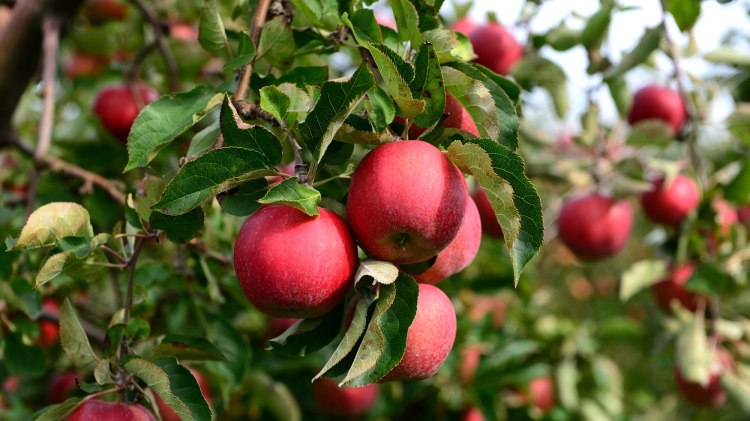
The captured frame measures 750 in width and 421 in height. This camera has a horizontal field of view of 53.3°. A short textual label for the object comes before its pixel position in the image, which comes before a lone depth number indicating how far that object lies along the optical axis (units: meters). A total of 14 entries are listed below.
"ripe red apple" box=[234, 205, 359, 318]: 0.77
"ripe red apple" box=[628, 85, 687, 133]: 2.12
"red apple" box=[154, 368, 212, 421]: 1.39
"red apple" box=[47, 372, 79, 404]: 1.74
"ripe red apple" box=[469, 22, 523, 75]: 1.69
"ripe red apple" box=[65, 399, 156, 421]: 0.84
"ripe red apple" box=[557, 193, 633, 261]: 2.08
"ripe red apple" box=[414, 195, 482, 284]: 0.89
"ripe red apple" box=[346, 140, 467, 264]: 0.78
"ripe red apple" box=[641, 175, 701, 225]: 2.03
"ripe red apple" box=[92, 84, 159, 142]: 1.75
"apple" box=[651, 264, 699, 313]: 2.14
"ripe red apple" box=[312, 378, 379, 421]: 2.14
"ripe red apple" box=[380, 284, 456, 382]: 0.83
